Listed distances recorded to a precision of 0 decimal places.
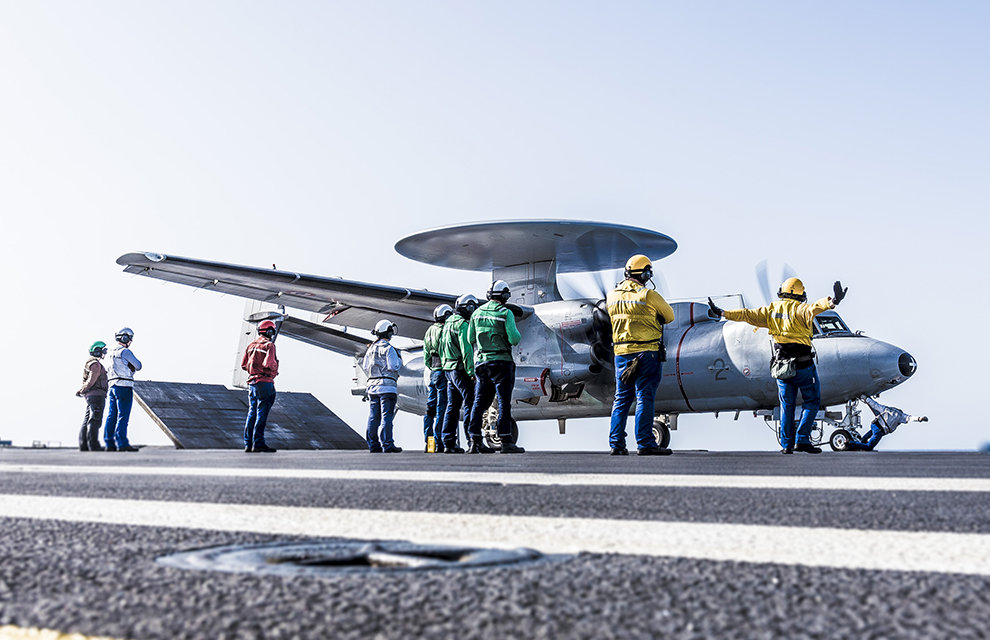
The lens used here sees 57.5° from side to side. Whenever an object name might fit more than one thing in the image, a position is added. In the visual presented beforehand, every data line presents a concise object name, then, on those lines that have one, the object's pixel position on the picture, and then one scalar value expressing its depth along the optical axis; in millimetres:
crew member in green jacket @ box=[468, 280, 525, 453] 9555
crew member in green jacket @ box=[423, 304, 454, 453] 11594
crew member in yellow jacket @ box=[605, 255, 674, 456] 8172
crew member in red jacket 11180
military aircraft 12484
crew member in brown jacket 13359
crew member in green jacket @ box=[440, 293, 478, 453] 10469
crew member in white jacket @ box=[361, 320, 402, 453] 11320
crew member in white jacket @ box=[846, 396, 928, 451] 11797
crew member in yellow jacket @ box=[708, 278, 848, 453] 8984
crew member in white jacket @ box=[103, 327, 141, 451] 13062
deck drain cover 1842
